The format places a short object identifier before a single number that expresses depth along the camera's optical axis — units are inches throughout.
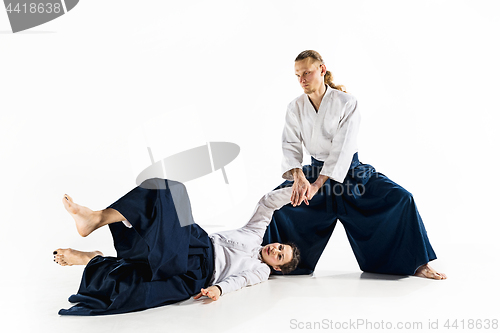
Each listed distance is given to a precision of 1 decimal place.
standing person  108.8
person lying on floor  88.5
